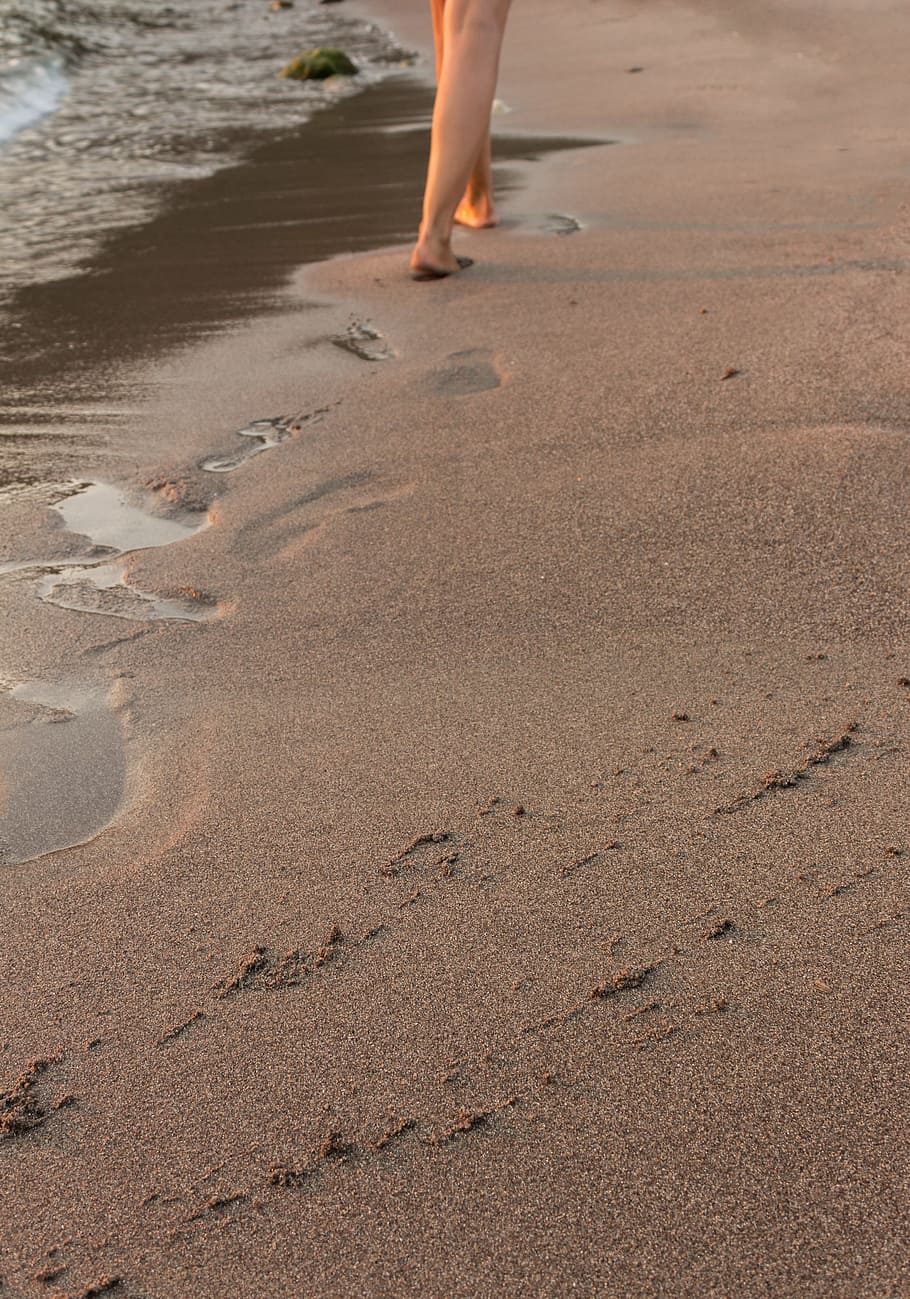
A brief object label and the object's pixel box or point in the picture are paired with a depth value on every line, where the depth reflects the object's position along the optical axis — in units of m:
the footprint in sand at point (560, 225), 3.67
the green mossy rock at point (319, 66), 7.93
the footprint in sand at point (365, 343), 2.86
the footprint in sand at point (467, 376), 2.61
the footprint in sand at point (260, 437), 2.42
